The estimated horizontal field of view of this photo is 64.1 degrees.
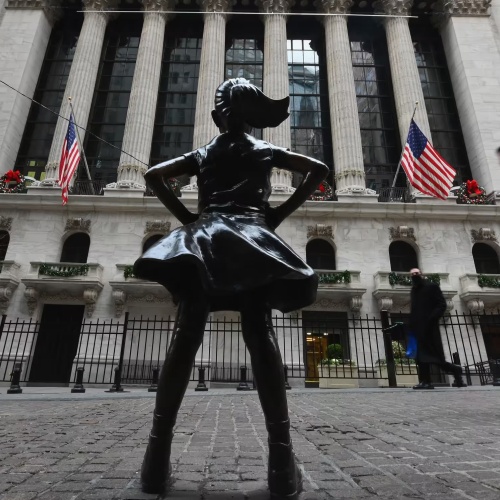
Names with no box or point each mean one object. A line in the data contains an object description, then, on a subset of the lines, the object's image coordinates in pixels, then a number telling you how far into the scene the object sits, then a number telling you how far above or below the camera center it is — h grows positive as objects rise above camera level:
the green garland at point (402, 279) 18.58 +4.78
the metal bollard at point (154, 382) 10.26 +0.07
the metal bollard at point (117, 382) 10.73 +0.08
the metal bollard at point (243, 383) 11.07 +0.07
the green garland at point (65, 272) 18.30 +4.97
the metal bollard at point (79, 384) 10.43 +0.02
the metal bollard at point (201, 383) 10.80 +0.07
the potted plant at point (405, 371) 13.98 +0.53
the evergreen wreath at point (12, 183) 20.75 +9.94
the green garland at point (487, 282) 18.45 +4.63
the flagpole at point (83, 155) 21.15 +10.81
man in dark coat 7.94 +1.29
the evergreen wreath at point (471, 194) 20.98 +9.72
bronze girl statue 1.89 +0.53
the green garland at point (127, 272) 18.53 +4.98
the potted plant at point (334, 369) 14.16 +0.60
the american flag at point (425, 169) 15.84 +8.41
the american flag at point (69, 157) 16.53 +8.97
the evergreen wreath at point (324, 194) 21.19 +9.75
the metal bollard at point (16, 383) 10.10 +0.03
